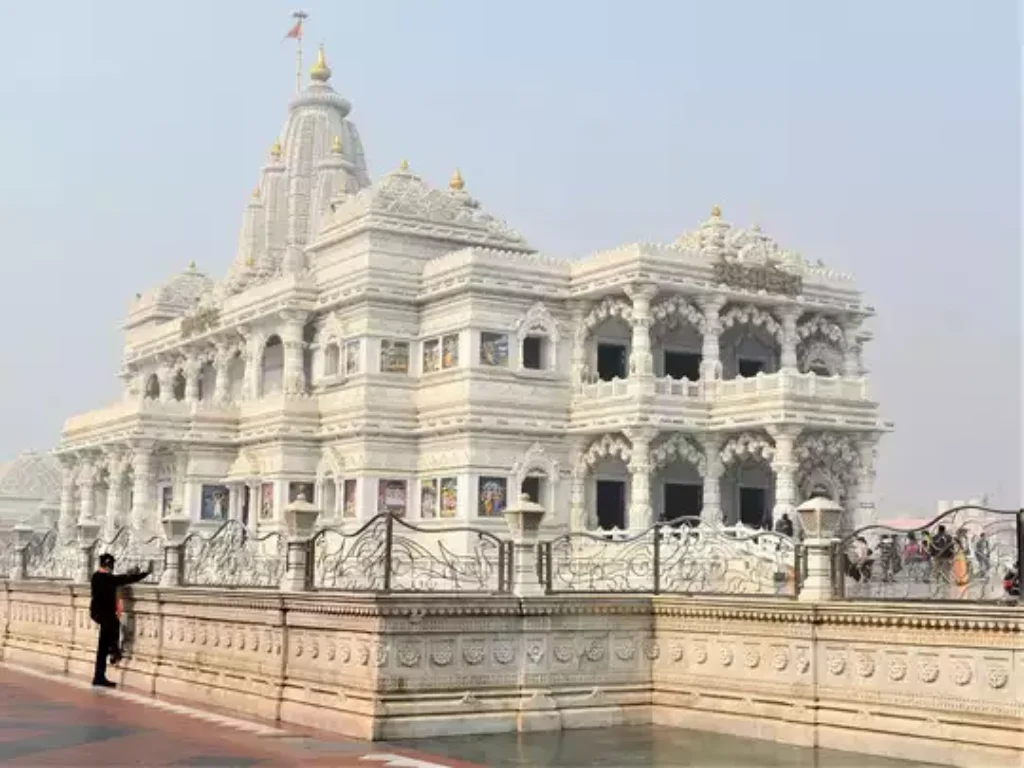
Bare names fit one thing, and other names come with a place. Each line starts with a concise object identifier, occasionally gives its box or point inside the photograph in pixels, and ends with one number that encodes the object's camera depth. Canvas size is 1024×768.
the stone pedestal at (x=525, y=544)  14.97
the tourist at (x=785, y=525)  32.06
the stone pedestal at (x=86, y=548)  22.69
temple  36.66
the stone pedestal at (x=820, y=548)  13.95
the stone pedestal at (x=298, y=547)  15.59
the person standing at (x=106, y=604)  18.94
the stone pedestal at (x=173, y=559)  19.39
